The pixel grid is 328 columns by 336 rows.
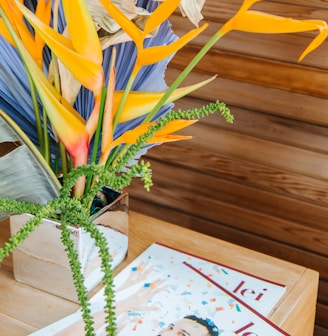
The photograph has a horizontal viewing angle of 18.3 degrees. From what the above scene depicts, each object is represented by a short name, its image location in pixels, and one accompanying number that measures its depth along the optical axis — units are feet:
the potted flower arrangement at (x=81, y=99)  4.40
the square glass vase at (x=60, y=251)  4.90
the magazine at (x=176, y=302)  4.87
